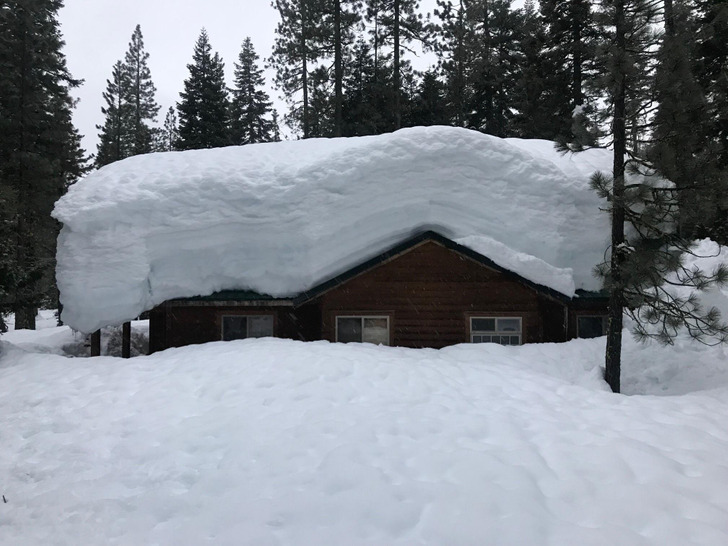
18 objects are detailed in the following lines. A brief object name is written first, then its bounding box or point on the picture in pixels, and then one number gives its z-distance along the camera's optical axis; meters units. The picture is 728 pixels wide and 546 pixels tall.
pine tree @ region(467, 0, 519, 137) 27.45
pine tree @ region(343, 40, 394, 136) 25.33
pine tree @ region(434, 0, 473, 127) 26.95
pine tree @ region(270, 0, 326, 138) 24.44
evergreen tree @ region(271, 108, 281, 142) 38.38
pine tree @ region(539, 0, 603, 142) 20.36
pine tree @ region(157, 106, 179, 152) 49.84
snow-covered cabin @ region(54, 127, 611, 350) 11.82
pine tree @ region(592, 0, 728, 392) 7.78
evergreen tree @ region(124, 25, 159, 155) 38.34
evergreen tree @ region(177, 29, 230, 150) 29.86
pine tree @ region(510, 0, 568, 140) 21.86
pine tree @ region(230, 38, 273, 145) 36.16
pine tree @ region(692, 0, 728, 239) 10.42
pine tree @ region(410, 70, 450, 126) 27.09
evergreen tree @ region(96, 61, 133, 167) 36.03
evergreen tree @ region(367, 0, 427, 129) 24.91
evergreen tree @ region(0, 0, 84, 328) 19.25
